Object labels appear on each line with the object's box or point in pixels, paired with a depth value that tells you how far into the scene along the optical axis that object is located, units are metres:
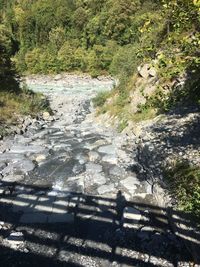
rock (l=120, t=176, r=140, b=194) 4.81
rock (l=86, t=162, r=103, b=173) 5.48
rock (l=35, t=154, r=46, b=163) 6.03
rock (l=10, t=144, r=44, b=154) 6.48
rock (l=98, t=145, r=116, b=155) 6.28
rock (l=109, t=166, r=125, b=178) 5.30
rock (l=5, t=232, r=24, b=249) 3.59
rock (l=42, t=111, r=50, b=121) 10.02
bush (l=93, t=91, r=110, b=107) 11.19
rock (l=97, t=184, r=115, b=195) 4.77
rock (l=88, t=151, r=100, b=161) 6.00
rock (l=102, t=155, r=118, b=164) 5.83
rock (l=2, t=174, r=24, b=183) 5.14
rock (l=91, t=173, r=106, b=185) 5.03
